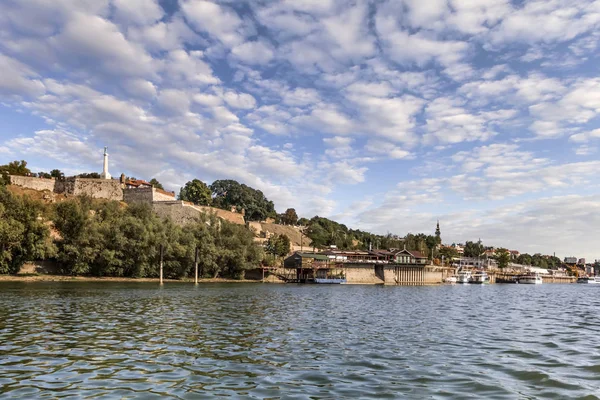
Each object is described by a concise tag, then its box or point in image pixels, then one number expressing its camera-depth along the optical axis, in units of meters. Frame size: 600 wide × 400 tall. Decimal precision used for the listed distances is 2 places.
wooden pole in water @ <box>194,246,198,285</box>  82.77
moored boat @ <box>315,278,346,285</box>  112.69
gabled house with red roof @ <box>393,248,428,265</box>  129.62
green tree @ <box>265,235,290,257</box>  128.50
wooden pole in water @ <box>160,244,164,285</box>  78.81
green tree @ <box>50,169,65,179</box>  129.00
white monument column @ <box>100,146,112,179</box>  120.09
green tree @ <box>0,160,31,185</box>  109.28
